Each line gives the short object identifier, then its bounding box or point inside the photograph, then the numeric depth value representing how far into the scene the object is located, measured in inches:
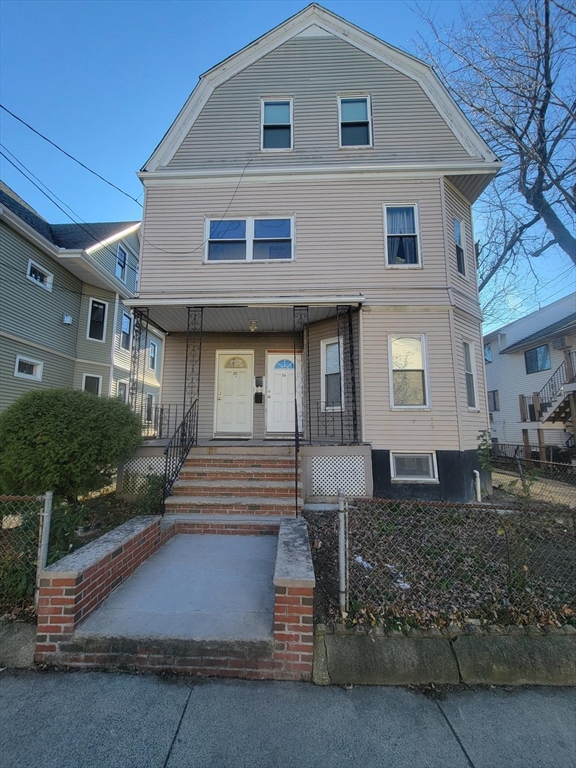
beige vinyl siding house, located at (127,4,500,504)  272.1
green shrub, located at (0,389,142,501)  187.9
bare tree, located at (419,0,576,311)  332.8
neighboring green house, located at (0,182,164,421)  404.5
